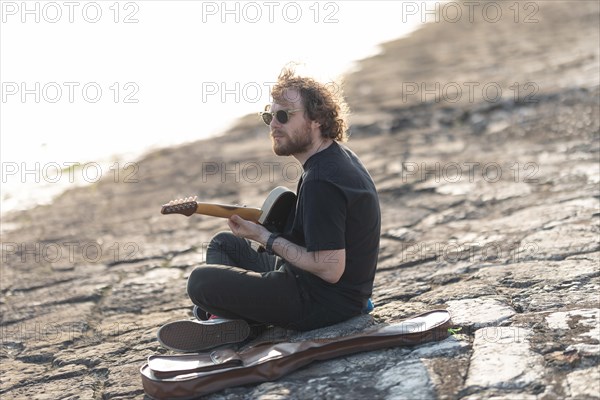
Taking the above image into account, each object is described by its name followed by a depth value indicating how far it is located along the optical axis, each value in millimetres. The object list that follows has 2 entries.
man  8047
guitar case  7531
